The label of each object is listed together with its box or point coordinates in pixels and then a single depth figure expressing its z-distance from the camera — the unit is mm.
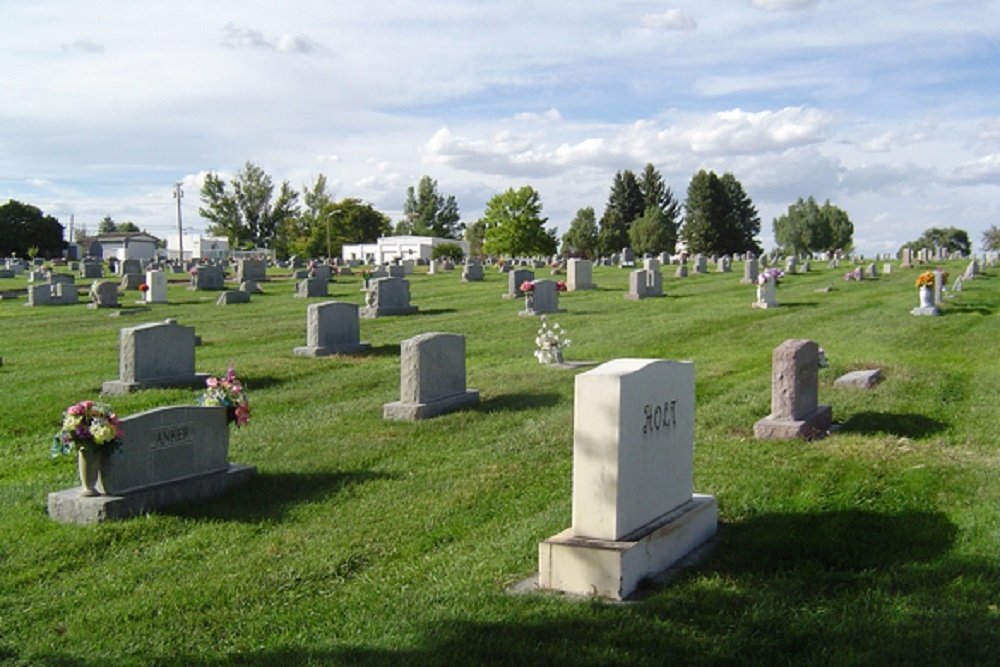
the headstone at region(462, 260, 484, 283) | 43156
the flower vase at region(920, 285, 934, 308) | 23375
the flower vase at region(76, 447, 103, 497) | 9047
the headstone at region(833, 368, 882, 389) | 13352
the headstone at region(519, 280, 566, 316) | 25906
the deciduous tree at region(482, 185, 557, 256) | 93875
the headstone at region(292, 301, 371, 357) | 18906
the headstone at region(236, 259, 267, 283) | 44469
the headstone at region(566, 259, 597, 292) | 35344
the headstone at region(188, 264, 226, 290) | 40531
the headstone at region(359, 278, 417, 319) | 26797
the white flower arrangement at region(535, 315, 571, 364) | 16703
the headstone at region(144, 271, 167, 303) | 33594
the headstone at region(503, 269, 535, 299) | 31875
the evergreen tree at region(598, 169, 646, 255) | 94062
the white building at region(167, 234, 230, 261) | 111750
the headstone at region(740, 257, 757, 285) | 38312
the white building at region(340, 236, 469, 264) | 99688
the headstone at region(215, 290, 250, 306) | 33250
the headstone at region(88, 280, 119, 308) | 32281
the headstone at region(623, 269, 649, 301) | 31031
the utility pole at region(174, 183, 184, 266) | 78625
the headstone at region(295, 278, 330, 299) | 35438
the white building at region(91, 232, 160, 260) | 118331
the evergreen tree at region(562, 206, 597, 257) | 93750
